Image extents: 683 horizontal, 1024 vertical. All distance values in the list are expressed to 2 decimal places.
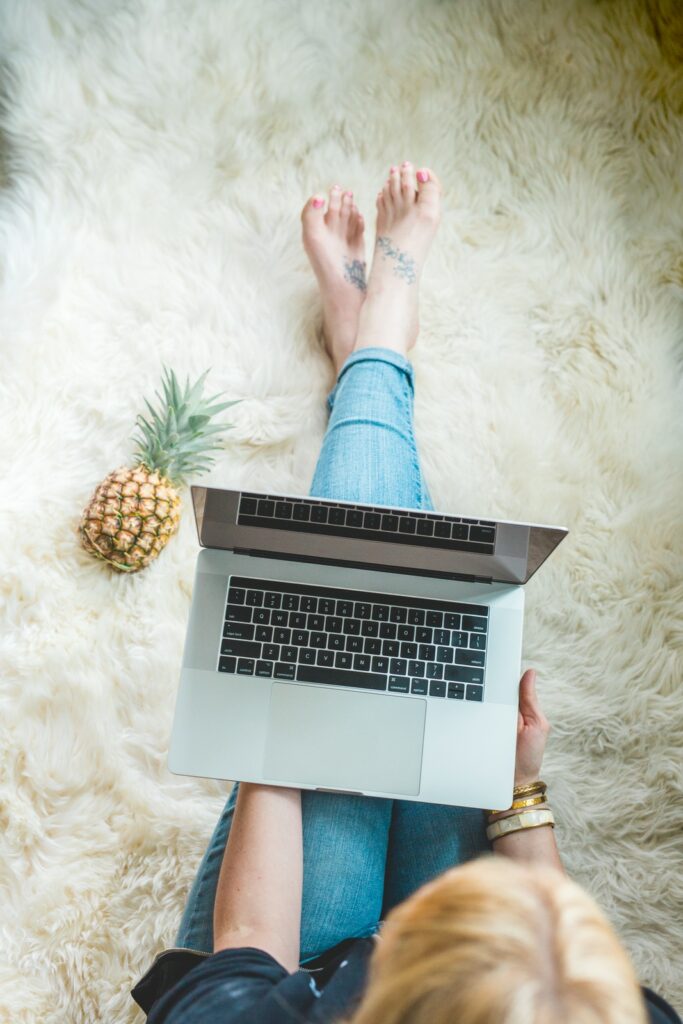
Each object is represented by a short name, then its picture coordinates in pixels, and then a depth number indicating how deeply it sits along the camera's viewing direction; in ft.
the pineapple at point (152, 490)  3.43
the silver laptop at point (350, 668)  2.73
